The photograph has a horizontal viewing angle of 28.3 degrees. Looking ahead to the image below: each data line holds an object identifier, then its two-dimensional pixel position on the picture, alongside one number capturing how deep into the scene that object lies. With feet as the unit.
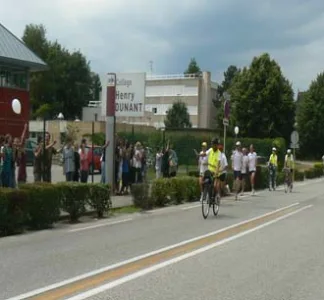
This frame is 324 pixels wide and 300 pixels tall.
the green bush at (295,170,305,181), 136.95
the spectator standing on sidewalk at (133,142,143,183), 76.48
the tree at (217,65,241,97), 352.98
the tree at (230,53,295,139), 222.07
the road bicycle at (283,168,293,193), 92.54
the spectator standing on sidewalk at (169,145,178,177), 89.61
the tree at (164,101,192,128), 304.71
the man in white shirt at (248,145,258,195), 84.12
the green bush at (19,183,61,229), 44.47
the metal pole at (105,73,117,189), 71.15
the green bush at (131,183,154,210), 60.80
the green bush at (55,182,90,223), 48.47
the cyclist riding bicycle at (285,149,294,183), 94.28
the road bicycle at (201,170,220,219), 52.80
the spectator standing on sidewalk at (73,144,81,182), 69.51
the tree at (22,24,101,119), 284.41
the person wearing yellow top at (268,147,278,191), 95.45
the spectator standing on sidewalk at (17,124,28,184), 60.54
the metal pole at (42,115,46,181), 65.87
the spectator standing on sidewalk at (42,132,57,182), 66.44
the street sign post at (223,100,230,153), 81.30
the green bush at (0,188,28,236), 41.39
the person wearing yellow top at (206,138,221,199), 55.77
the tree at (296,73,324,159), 254.47
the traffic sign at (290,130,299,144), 147.95
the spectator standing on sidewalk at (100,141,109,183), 71.78
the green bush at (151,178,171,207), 63.57
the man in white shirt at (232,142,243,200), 80.43
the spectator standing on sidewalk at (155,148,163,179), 90.29
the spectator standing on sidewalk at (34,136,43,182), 66.59
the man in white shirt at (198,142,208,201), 58.26
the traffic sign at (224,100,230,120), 81.35
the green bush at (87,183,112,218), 51.81
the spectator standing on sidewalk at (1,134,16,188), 55.98
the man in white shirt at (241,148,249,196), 82.04
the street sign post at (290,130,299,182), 147.13
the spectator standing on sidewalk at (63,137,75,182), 67.92
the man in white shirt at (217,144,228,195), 56.18
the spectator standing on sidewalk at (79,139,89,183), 70.90
